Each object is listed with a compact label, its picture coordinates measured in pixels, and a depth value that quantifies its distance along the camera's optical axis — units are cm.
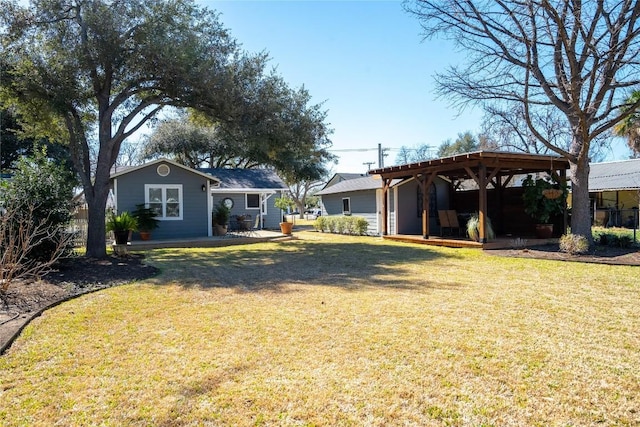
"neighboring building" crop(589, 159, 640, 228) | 1788
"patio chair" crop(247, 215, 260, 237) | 1922
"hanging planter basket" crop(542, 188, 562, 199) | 1120
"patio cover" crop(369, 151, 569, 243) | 1079
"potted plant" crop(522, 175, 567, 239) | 1167
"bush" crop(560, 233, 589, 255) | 919
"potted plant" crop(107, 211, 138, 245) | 1195
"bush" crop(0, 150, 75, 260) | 692
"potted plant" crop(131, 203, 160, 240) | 1321
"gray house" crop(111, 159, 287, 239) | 1351
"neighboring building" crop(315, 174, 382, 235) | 1694
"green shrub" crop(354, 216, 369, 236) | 1703
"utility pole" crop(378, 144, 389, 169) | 3180
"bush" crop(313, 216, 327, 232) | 1964
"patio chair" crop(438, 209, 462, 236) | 1390
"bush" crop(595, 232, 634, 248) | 987
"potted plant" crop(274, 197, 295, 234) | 1683
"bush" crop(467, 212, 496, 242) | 1171
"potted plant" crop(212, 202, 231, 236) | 1557
